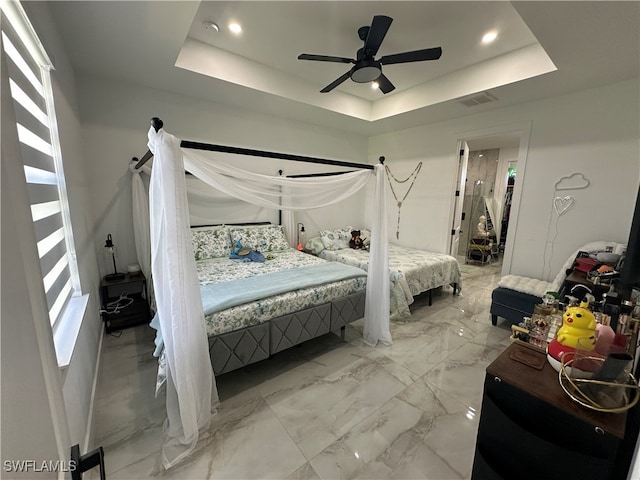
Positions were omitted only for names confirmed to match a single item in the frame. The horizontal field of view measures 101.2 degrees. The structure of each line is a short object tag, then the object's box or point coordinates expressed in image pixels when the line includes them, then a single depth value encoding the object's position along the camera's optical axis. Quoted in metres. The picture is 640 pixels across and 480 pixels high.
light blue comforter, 1.95
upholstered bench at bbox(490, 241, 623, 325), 2.78
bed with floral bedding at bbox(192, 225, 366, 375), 1.90
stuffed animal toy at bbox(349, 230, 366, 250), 4.48
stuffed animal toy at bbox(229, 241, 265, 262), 3.26
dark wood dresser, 0.83
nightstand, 2.77
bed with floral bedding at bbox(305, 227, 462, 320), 3.20
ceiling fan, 1.91
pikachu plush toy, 1.02
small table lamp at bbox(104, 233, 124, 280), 2.85
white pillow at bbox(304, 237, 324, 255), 4.25
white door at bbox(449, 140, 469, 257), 4.15
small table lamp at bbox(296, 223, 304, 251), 4.33
